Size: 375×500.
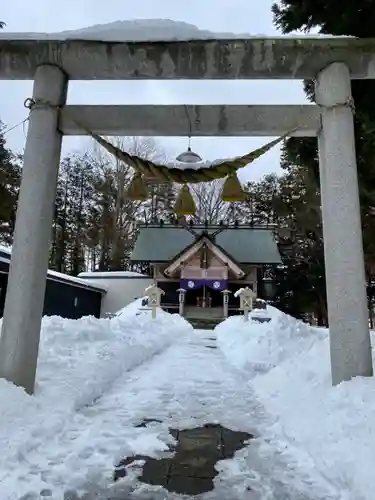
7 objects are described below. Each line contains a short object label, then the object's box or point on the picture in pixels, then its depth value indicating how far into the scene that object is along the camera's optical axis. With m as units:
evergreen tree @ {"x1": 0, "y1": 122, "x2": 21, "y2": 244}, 16.67
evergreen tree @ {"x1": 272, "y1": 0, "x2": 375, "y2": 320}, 6.77
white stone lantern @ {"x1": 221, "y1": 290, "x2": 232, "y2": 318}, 22.30
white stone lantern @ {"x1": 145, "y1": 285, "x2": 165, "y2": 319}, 17.06
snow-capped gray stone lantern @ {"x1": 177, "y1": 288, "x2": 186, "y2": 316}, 22.84
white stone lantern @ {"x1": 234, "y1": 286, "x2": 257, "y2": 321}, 16.49
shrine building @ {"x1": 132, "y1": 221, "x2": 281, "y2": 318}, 23.89
